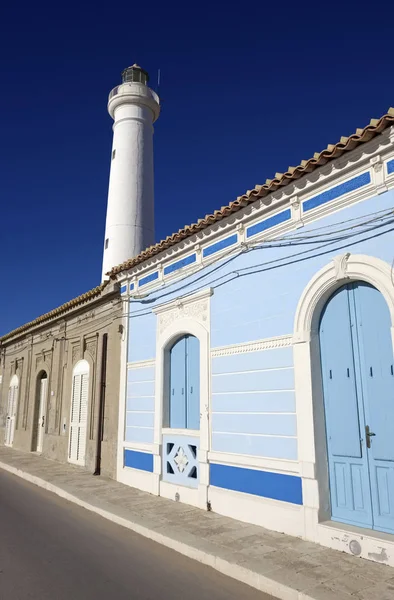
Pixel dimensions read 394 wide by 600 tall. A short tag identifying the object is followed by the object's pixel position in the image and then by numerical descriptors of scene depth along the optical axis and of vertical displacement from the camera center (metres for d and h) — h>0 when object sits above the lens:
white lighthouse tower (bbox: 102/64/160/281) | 14.97 +8.05
